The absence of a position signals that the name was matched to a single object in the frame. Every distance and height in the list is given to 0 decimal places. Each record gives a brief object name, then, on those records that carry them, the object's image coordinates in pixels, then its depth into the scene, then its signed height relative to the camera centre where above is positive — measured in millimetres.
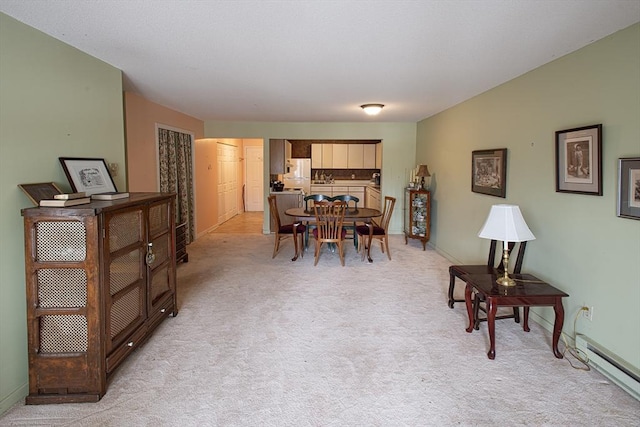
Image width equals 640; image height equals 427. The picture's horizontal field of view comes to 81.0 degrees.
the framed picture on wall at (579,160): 2631 +238
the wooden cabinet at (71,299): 2117 -620
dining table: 5359 -329
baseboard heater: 2285 -1124
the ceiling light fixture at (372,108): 5211 +1186
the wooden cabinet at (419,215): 6336 -385
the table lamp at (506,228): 2840 -279
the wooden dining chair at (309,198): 6006 -107
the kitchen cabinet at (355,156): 9477 +922
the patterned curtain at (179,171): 5586 +356
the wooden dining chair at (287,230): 5594 -575
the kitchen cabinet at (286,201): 7797 -176
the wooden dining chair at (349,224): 6000 -510
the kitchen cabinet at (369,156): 9469 +923
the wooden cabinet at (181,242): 5110 -681
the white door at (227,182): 8625 +268
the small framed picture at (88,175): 2629 +137
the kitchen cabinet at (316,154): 9492 +976
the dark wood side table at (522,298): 2686 -761
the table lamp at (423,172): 6457 +351
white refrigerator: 9320 +440
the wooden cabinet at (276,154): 7484 +772
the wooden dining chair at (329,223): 5086 -422
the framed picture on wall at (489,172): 3971 +233
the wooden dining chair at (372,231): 5551 -582
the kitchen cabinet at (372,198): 7917 -120
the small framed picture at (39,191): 2223 +14
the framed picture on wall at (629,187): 2301 +30
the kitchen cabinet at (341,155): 9453 +949
